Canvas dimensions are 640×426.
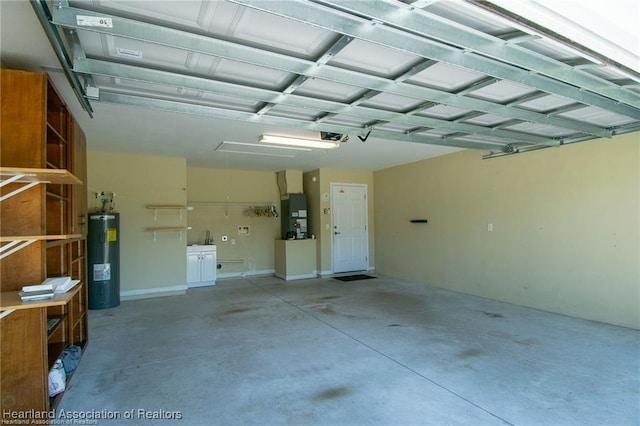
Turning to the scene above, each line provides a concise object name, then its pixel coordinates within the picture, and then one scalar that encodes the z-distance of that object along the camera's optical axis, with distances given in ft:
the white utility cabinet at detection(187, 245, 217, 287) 21.68
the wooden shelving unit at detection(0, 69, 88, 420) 6.89
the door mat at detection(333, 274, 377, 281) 24.00
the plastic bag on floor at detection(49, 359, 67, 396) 7.98
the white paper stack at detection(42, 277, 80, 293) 7.17
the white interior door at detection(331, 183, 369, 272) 25.81
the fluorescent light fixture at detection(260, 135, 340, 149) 15.08
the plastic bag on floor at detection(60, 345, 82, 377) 9.36
